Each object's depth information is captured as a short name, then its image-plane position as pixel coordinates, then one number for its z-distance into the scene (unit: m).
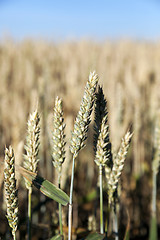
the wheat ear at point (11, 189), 0.49
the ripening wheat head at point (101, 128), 0.56
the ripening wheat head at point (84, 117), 0.51
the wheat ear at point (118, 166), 0.57
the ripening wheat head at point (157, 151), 0.83
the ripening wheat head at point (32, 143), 0.54
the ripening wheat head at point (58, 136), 0.53
